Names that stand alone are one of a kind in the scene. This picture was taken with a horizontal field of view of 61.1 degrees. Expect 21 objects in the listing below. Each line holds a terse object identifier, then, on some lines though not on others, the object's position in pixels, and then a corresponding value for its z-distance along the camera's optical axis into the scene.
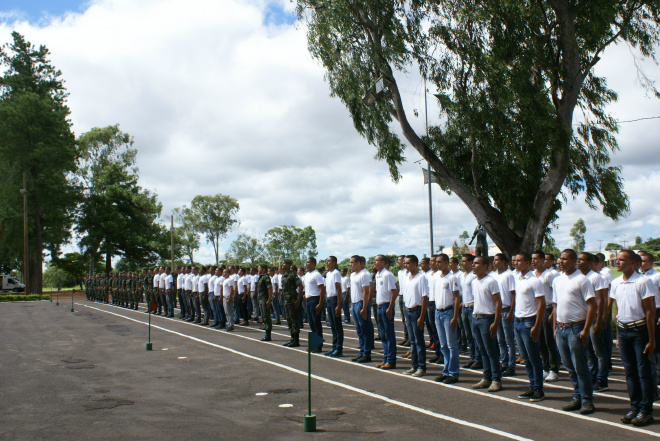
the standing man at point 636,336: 6.74
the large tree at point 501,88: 18.61
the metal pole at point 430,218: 27.34
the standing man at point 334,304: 12.79
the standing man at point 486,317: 8.65
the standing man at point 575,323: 7.23
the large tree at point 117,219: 54.94
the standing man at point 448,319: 9.34
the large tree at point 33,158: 52.22
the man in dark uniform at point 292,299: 14.31
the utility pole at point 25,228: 48.12
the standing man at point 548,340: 9.78
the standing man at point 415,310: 10.19
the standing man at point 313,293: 13.52
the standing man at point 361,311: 11.85
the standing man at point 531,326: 8.02
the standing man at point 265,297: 15.69
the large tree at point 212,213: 79.94
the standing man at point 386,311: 11.01
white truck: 65.69
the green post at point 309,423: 6.72
